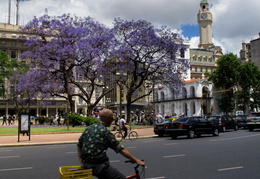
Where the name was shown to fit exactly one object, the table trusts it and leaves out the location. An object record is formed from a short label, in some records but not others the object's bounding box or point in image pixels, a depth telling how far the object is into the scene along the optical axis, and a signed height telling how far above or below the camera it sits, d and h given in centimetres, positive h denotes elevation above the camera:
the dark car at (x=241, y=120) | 3020 -50
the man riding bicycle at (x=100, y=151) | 418 -49
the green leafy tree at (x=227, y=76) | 6178 +812
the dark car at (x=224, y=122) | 2615 -58
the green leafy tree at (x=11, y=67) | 4303 +785
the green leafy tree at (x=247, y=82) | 6178 +693
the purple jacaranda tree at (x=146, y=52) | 3591 +777
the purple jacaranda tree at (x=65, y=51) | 3391 +743
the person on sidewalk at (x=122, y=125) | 1990 -59
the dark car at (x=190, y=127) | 1967 -75
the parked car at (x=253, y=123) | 2500 -66
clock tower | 10925 +3324
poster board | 1930 -40
